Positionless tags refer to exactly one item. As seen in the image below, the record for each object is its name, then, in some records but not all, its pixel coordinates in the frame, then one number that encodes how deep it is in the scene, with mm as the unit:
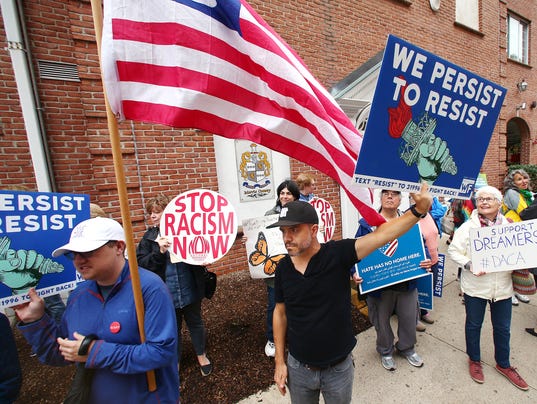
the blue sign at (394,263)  2521
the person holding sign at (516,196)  3607
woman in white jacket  2287
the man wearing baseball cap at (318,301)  1482
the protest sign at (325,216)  3281
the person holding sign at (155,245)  2240
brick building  3516
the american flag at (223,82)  1226
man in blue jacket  1205
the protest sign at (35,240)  1425
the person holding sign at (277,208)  2795
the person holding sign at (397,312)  2572
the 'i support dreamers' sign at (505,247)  2180
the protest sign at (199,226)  2254
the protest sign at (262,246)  2846
